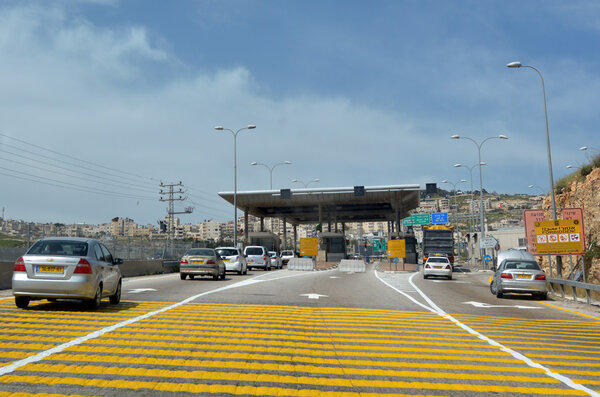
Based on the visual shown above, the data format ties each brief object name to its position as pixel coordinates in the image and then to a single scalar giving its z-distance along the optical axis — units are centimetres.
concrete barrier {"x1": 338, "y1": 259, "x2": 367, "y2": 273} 4619
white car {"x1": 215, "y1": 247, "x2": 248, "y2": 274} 3135
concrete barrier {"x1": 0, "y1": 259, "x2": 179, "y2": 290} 2875
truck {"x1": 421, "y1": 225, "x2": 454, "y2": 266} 4909
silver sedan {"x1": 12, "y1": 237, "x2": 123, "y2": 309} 1054
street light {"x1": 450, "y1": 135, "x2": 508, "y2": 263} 4632
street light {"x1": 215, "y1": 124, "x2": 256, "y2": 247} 4756
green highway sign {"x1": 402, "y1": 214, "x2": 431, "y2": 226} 7525
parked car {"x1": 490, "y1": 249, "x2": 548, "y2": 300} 1892
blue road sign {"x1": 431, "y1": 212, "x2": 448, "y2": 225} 7539
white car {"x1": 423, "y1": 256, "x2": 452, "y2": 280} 3331
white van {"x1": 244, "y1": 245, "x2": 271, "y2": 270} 4141
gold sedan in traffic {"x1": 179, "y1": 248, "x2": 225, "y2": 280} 2381
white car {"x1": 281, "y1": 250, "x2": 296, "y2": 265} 6112
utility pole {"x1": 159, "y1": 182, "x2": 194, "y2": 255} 9100
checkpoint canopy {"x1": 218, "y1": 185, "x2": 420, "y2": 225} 7188
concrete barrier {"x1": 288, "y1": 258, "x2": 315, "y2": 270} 4759
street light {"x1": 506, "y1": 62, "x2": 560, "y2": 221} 2538
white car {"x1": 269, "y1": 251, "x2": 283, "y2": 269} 4747
